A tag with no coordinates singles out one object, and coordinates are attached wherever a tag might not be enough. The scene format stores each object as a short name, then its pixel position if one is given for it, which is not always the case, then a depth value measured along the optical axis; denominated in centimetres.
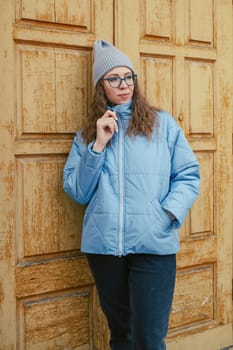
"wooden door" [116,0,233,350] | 319
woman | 255
